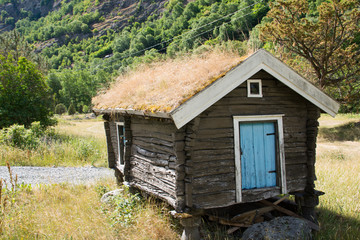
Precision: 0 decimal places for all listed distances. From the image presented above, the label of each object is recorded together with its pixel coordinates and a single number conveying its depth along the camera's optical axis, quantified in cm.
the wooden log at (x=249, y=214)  624
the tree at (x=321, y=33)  1634
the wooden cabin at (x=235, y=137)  531
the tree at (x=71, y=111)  5871
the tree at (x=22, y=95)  1869
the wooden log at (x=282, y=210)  667
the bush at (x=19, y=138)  1495
